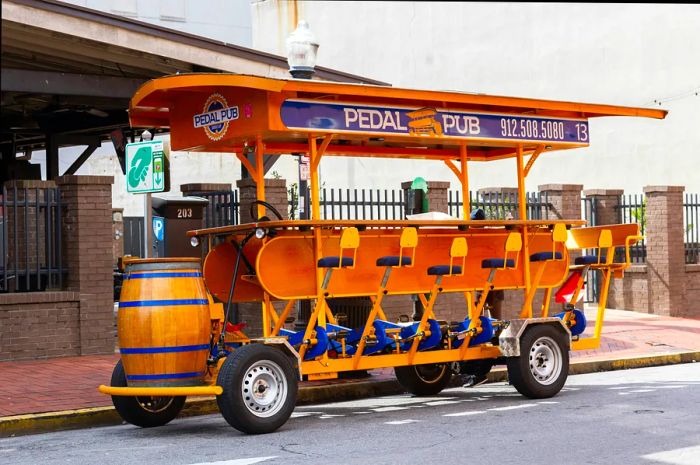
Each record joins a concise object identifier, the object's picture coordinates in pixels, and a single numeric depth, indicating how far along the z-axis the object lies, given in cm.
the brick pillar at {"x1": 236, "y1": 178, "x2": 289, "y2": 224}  1448
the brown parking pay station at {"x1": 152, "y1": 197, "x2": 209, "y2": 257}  1379
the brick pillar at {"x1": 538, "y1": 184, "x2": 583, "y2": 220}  1872
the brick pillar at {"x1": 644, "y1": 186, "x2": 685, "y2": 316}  1978
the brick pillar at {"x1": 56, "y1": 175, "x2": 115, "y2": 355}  1343
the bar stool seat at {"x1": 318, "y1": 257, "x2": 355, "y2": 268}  893
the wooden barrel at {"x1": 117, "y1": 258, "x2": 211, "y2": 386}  816
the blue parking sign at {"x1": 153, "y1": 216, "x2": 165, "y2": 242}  1388
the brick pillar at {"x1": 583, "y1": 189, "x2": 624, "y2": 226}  2033
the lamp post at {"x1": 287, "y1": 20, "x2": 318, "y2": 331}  1080
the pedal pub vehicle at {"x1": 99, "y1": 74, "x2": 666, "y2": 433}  827
